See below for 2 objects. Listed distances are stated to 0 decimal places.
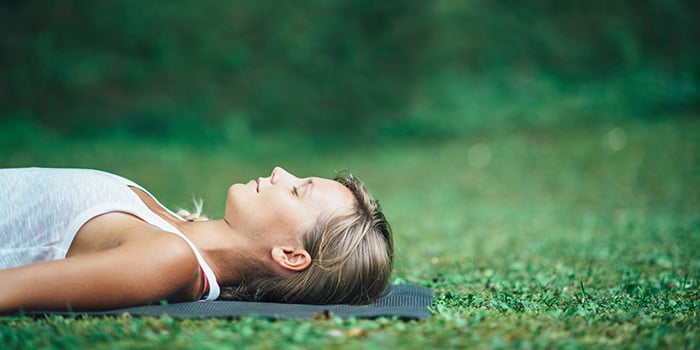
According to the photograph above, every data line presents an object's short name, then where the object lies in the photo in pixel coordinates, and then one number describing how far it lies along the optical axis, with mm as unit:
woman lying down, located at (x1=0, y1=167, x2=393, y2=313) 3430
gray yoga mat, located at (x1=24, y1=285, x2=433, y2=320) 3217
